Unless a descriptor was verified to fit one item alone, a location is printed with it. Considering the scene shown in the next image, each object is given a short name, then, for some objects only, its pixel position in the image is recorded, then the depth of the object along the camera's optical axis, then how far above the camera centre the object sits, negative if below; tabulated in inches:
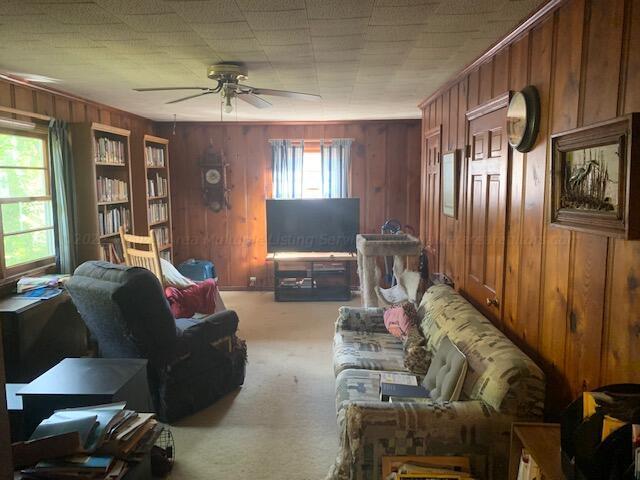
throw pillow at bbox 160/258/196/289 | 174.9 -30.7
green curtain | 156.6 +1.5
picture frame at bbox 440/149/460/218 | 137.5 +3.1
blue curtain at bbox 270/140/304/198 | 246.5 +12.7
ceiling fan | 121.4 +28.2
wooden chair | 166.2 -21.3
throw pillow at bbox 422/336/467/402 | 86.3 -34.3
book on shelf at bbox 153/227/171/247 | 235.0 -20.4
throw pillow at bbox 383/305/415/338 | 130.1 -35.3
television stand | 239.1 -42.0
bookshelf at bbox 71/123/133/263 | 164.2 +2.3
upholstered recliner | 107.2 -34.2
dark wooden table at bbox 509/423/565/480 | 57.3 -32.5
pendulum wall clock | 249.9 +7.0
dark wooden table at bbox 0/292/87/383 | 123.4 -37.9
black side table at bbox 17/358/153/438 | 83.1 -33.8
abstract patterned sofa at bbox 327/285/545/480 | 75.4 -35.9
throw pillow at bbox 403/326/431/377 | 110.7 -38.0
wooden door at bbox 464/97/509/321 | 104.7 -3.4
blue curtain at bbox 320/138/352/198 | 245.0 +13.5
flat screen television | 242.1 -15.9
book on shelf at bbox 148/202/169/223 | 228.1 -8.7
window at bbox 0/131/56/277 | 143.4 -2.8
